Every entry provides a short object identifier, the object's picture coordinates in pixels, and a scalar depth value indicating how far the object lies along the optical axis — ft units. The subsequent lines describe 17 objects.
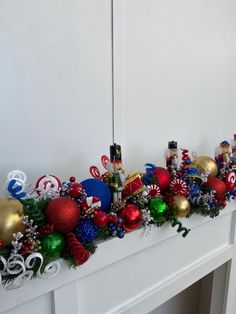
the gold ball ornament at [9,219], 1.75
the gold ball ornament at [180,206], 2.61
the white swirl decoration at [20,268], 1.71
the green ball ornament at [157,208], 2.52
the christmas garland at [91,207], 1.80
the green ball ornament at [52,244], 1.87
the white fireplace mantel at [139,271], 2.22
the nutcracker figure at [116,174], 2.41
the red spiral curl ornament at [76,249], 1.89
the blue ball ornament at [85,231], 2.03
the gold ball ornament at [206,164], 3.16
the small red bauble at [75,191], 2.16
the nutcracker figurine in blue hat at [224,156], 3.43
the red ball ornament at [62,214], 1.94
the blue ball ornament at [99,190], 2.31
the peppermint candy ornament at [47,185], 2.20
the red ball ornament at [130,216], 2.32
